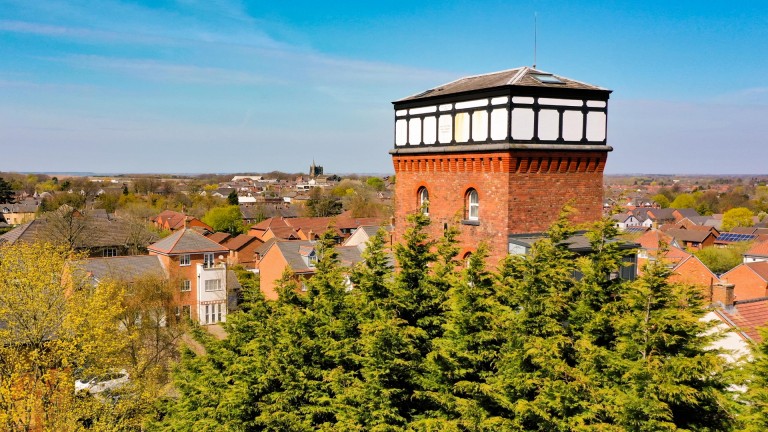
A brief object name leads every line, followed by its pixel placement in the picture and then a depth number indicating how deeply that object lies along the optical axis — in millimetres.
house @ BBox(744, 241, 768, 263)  60369
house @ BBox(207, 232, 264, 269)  63250
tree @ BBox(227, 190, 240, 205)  102625
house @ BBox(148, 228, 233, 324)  42531
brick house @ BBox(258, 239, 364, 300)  43688
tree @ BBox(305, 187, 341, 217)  96188
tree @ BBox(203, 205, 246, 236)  79938
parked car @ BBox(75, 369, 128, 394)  24808
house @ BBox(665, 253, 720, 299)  42406
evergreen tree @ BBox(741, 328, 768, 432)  9297
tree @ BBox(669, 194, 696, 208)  130150
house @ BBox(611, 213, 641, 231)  108419
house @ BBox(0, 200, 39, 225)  105088
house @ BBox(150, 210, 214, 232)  76125
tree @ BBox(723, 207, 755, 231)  94938
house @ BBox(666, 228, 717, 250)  80625
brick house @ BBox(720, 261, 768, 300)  45562
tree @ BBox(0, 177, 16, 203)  110819
